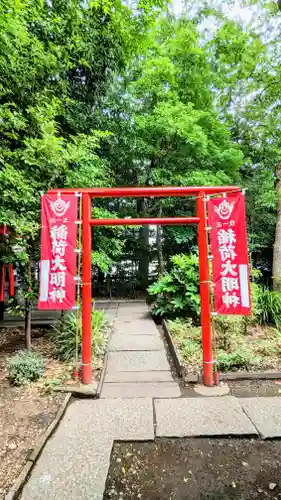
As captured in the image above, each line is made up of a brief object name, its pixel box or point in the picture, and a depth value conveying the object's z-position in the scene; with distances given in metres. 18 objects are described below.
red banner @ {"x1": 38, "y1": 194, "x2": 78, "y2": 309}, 3.81
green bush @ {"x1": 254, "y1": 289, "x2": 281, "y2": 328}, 5.79
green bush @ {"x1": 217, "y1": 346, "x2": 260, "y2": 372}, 4.10
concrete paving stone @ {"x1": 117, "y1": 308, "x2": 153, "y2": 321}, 7.32
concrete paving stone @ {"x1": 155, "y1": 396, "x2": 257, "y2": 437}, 2.79
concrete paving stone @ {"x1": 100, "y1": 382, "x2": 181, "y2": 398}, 3.54
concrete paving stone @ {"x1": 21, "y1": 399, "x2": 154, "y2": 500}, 2.08
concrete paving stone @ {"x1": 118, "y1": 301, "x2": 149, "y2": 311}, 8.57
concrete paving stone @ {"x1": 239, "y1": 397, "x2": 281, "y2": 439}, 2.79
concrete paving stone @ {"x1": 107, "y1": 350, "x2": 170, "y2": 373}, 4.33
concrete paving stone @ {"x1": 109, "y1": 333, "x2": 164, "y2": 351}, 5.10
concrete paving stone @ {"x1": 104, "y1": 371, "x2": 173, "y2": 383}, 3.96
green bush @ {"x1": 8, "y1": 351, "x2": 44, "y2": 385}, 3.76
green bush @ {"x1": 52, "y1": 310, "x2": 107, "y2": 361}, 4.67
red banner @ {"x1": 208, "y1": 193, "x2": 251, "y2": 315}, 3.68
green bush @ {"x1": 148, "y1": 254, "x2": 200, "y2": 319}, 6.12
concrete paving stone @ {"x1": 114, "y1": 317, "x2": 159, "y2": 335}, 6.01
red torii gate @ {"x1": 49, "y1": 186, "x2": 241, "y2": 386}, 3.79
